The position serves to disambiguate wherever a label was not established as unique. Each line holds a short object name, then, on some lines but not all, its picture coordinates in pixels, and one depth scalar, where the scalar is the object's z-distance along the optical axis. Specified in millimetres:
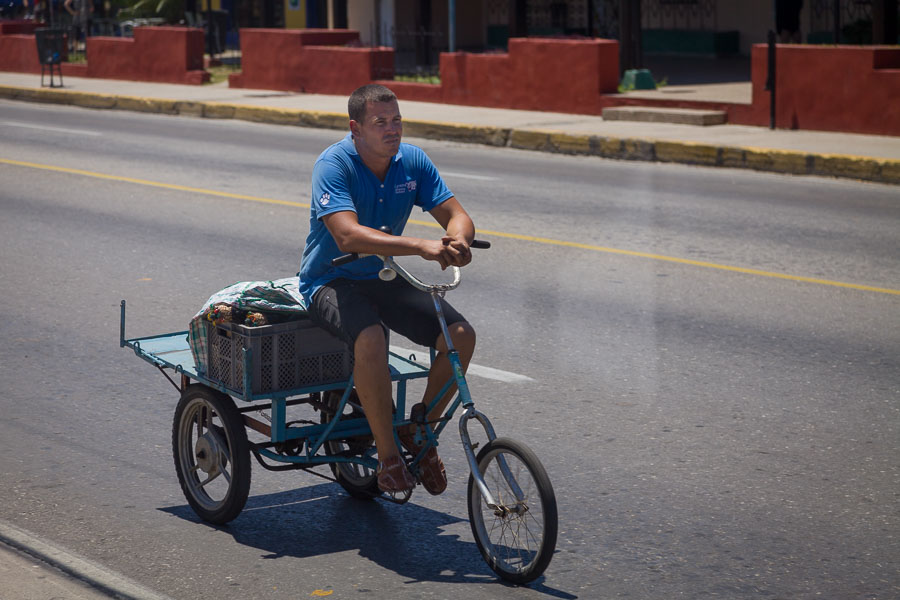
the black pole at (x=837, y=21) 19859
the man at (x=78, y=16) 33881
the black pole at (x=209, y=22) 31909
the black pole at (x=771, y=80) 18188
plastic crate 4941
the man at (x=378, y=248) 4785
